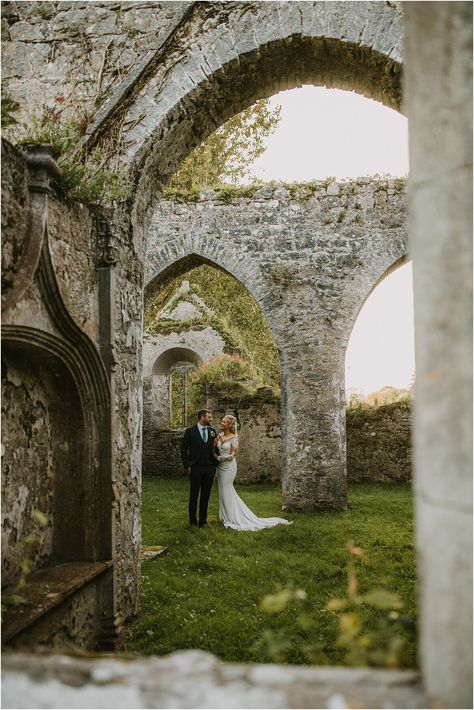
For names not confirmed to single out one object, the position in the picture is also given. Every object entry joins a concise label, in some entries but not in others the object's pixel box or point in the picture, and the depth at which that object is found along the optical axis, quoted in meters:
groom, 7.68
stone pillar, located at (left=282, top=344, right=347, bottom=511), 9.27
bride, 7.83
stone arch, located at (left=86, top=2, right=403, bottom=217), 3.91
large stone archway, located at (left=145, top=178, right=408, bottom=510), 9.30
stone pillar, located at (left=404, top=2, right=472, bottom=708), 1.17
